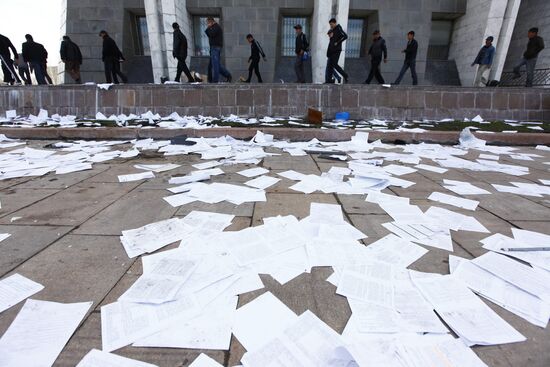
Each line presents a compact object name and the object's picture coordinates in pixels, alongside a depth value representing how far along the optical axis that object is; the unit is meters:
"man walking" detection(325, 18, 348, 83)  8.40
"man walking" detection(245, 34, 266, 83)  10.43
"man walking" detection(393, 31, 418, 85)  9.77
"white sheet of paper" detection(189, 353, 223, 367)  1.04
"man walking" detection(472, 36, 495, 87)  11.15
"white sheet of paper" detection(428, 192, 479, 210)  2.52
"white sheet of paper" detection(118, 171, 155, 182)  3.15
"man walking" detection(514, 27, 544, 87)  9.41
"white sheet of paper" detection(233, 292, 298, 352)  1.15
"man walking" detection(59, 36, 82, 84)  10.68
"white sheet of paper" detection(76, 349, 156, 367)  1.03
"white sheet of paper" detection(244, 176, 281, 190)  2.95
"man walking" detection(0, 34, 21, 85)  9.91
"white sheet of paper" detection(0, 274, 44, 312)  1.33
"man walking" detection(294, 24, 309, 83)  9.42
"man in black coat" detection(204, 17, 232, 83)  8.48
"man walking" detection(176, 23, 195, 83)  8.95
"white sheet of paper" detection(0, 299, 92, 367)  1.05
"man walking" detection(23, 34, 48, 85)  9.84
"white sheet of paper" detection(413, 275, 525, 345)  1.17
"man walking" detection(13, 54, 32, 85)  11.13
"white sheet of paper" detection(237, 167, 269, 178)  3.35
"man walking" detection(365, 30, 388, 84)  9.86
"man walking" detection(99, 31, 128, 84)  9.88
